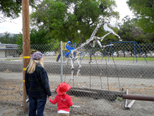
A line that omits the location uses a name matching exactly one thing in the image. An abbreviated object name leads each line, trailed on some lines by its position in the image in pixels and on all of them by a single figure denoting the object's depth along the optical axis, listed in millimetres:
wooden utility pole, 3709
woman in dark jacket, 2762
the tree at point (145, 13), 13705
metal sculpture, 7051
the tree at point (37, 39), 16311
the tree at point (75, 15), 23109
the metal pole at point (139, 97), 2105
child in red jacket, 2674
